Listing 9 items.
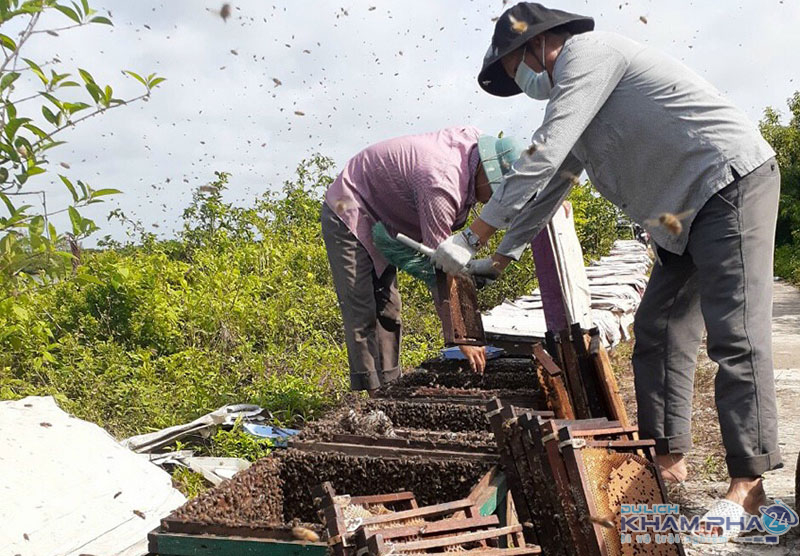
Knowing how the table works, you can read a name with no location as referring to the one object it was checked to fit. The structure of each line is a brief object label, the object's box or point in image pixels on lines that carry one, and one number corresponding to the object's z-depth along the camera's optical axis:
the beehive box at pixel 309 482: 2.10
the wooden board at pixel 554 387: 2.85
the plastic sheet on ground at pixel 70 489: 2.31
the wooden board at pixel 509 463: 2.08
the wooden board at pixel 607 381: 2.86
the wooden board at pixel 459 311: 3.28
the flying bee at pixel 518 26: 2.80
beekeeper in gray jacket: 2.38
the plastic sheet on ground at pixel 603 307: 4.68
